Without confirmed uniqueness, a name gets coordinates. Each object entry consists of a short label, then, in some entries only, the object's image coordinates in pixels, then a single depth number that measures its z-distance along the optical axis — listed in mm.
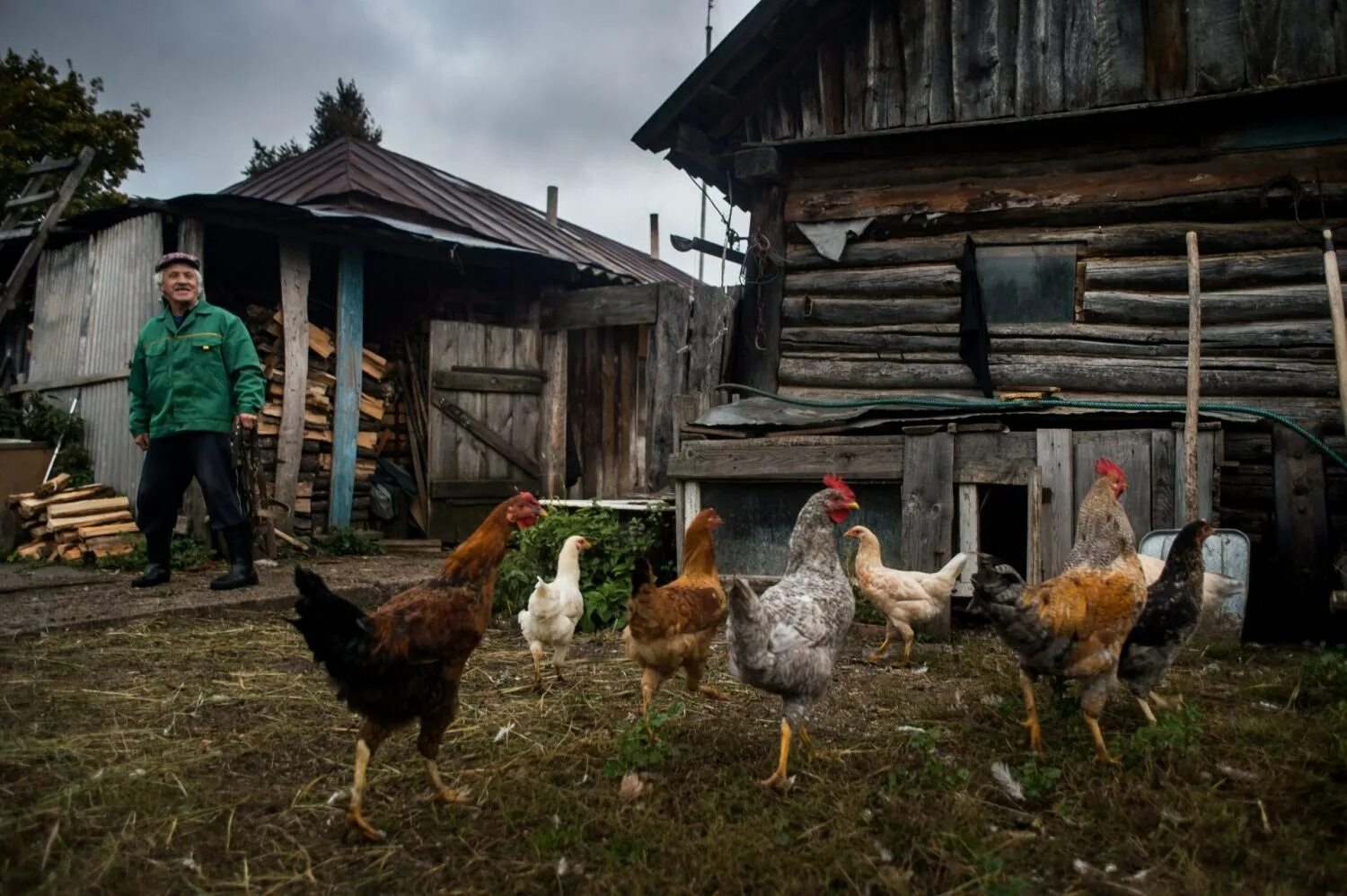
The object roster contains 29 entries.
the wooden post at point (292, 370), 8984
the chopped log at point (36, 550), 8469
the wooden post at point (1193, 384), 5547
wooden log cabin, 6113
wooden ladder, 9602
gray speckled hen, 3355
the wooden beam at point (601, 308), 10039
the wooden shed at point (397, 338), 8992
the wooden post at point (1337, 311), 5648
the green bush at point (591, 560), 6465
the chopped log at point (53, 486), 8875
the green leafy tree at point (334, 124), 25453
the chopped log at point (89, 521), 8359
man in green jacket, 6516
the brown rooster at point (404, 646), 2762
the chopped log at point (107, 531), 8305
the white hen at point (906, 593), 5312
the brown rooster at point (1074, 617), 3490
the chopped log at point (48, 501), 8617
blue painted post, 9453
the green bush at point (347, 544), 9148
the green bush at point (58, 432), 9383
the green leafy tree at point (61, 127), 13961
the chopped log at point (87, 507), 8461
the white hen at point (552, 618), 4723
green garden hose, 5660
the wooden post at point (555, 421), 10781
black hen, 3723
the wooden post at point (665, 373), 9227
